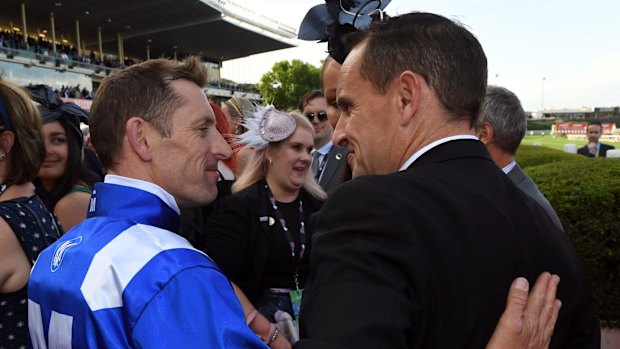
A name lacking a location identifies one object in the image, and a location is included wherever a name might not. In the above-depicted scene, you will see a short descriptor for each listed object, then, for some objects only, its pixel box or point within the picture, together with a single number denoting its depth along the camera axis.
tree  62.31
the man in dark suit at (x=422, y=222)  0.99
